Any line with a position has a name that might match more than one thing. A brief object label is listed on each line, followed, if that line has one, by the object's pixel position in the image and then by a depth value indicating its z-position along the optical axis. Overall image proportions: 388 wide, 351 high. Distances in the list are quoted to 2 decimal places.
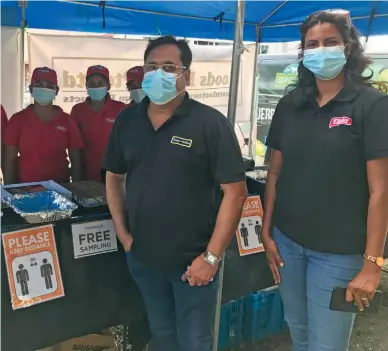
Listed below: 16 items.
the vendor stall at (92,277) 1.74
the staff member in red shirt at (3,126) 2.71
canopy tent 3.33
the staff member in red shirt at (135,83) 3.31
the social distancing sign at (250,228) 2.25
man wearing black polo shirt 1.51
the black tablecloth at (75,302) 1.73
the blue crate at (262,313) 2.71
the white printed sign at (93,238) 1.84
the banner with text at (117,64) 4.11
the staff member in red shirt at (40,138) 2.69
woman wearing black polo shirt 1.34
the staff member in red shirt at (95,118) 3.07
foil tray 1.72
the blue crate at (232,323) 2.63
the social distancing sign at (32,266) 1.68
